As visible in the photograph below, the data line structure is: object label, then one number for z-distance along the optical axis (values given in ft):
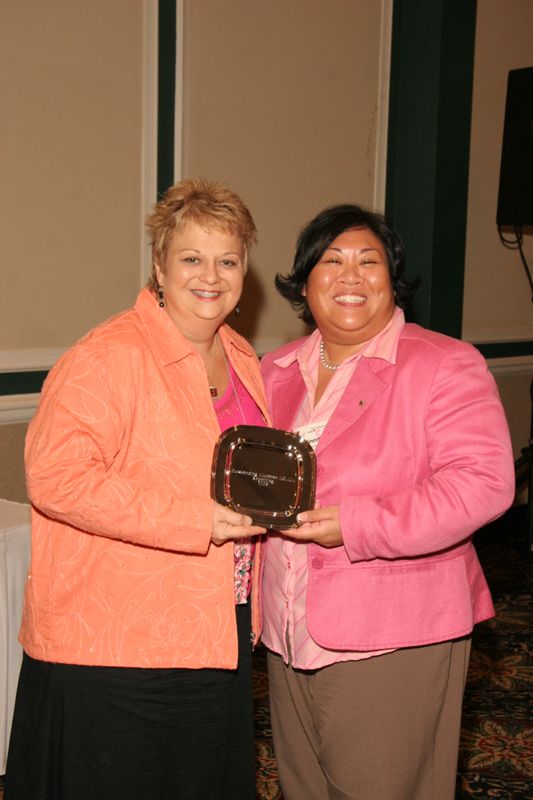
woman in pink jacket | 5.96
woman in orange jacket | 5.69
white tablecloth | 7.42
